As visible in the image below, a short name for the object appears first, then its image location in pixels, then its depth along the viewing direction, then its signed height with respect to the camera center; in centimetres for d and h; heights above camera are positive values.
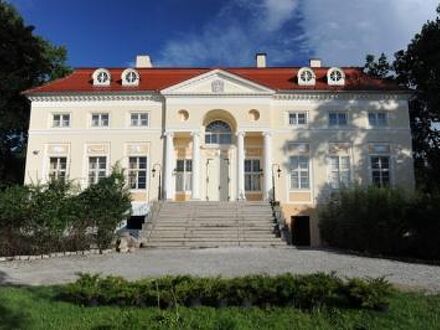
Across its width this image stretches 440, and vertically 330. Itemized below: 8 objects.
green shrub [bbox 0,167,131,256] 1839 +42
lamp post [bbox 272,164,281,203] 3104 +346
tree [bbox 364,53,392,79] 3672 +1152
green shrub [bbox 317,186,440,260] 1828 +20
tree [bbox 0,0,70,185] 3450 +1104
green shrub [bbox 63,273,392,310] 853 -109
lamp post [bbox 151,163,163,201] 3113 +347
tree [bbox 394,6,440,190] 2855 +837
